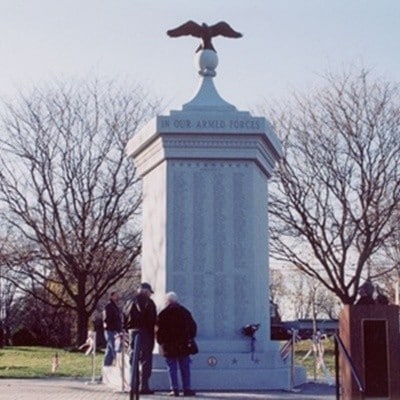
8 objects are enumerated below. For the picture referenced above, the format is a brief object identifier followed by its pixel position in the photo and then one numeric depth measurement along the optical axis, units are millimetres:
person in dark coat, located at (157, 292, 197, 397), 15195
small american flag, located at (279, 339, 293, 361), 17094
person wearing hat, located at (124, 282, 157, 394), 15266
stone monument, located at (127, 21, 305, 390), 17109
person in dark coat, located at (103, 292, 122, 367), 18375
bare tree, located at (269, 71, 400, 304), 36281
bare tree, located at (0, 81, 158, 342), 41281
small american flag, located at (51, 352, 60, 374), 23961
